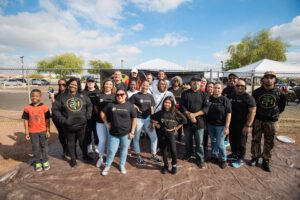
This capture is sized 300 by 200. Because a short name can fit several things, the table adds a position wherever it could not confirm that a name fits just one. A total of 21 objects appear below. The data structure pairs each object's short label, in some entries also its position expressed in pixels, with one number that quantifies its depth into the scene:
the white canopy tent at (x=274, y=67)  12.46
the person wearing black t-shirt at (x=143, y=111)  3.72
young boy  3.42
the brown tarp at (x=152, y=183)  2.82
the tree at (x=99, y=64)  56.13
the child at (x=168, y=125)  3.38
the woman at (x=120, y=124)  3.25
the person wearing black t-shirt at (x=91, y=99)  3.93
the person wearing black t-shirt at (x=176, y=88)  4.53
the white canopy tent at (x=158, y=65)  9.03
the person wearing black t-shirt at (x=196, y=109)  3.54
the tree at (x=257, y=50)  31.31
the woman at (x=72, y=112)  3.47
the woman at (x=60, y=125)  3.89
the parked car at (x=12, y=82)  29.19
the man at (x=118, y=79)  4.19
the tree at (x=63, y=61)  49.32
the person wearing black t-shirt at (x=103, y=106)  3.62
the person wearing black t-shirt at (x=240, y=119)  3.46
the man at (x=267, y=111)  3.42
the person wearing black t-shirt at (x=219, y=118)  3.47
